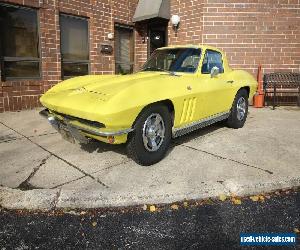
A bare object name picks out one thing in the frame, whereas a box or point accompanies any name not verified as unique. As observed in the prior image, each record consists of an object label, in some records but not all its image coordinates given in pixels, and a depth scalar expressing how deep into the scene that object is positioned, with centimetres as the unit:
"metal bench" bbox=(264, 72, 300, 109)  900
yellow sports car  340
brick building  781
